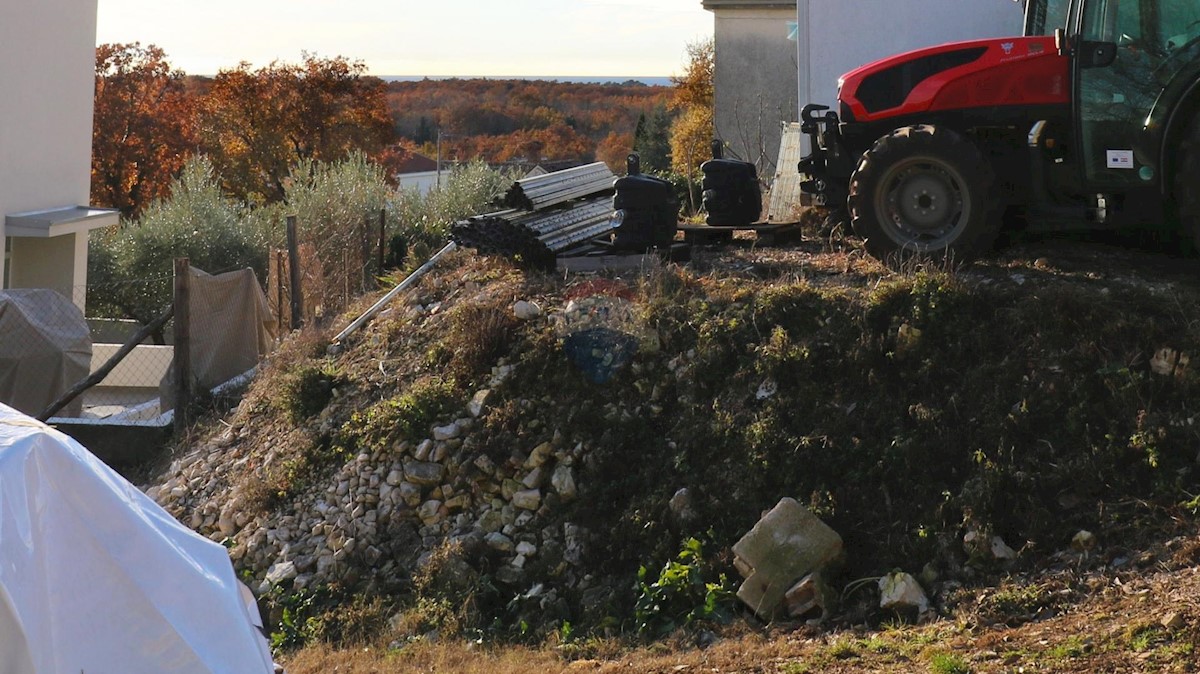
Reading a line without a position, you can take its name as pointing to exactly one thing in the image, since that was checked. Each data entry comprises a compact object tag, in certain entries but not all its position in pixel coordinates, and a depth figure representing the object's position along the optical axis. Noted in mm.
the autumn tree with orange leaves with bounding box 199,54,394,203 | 44531
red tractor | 9453
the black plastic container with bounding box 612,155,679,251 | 11938
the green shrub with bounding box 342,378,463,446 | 10070
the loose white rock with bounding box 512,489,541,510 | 9281
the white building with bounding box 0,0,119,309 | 18156
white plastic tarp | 4164
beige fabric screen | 13578
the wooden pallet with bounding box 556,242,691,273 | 11578
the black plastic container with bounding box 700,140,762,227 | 13172
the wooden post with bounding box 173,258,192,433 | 13070
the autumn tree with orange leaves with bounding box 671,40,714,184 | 32719
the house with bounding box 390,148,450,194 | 49312
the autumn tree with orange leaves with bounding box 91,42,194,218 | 42469
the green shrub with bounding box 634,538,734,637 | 7996
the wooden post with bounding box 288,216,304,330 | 14297
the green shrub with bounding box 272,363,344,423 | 11031
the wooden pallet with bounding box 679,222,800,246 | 12664
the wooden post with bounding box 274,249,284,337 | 15523
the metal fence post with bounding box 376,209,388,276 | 16844
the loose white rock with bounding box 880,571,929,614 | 7574
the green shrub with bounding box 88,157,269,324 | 26281
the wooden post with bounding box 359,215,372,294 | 17219
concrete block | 7936
